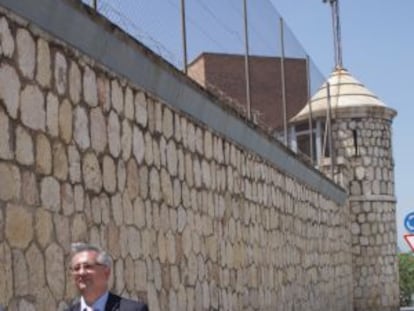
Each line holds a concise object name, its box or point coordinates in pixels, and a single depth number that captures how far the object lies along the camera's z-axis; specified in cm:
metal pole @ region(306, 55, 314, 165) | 1815
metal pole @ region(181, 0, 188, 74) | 966
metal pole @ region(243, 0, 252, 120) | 1274
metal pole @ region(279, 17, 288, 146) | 1528
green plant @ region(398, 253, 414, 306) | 3262
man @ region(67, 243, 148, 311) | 408
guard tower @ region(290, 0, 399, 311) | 2356
